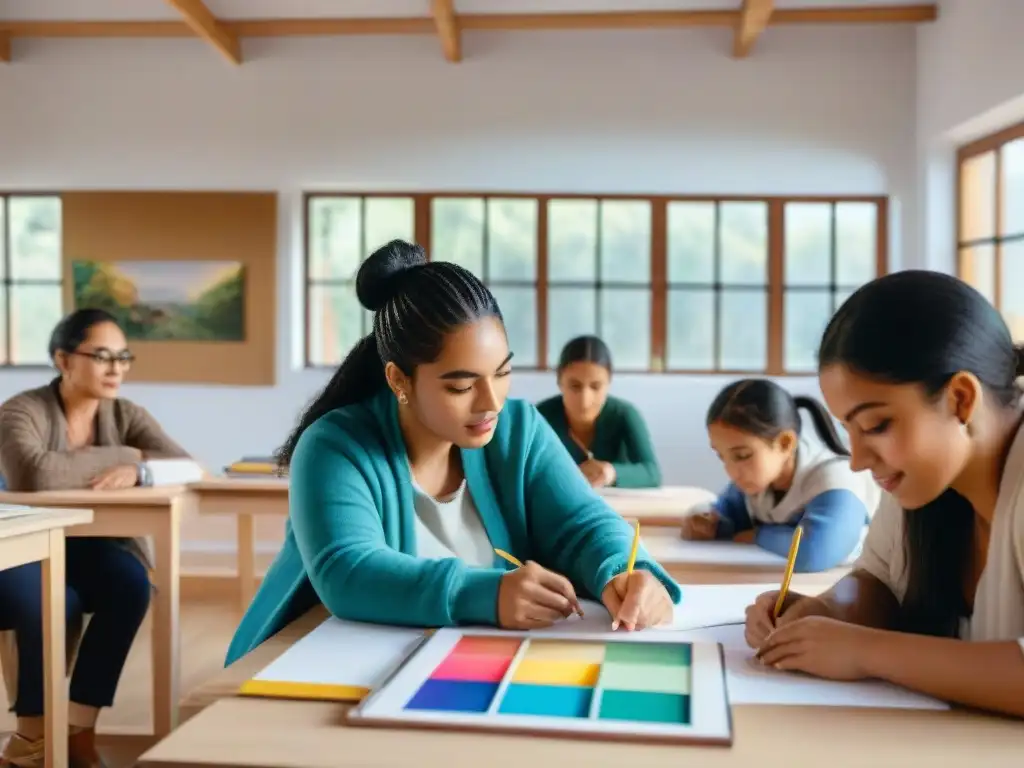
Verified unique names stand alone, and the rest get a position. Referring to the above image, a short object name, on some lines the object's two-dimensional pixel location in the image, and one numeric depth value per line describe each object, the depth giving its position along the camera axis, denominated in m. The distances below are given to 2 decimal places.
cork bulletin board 5.62
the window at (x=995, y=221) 4.68
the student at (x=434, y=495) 1.21
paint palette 0.84
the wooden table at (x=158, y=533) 2.83
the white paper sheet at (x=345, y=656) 0.99
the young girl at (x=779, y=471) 2.16
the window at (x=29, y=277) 5.80
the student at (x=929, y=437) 0.95
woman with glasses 2.63
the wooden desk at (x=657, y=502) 2.67
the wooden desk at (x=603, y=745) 0.78
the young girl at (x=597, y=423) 3.68
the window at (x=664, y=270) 5.65
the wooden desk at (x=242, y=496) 3.26
